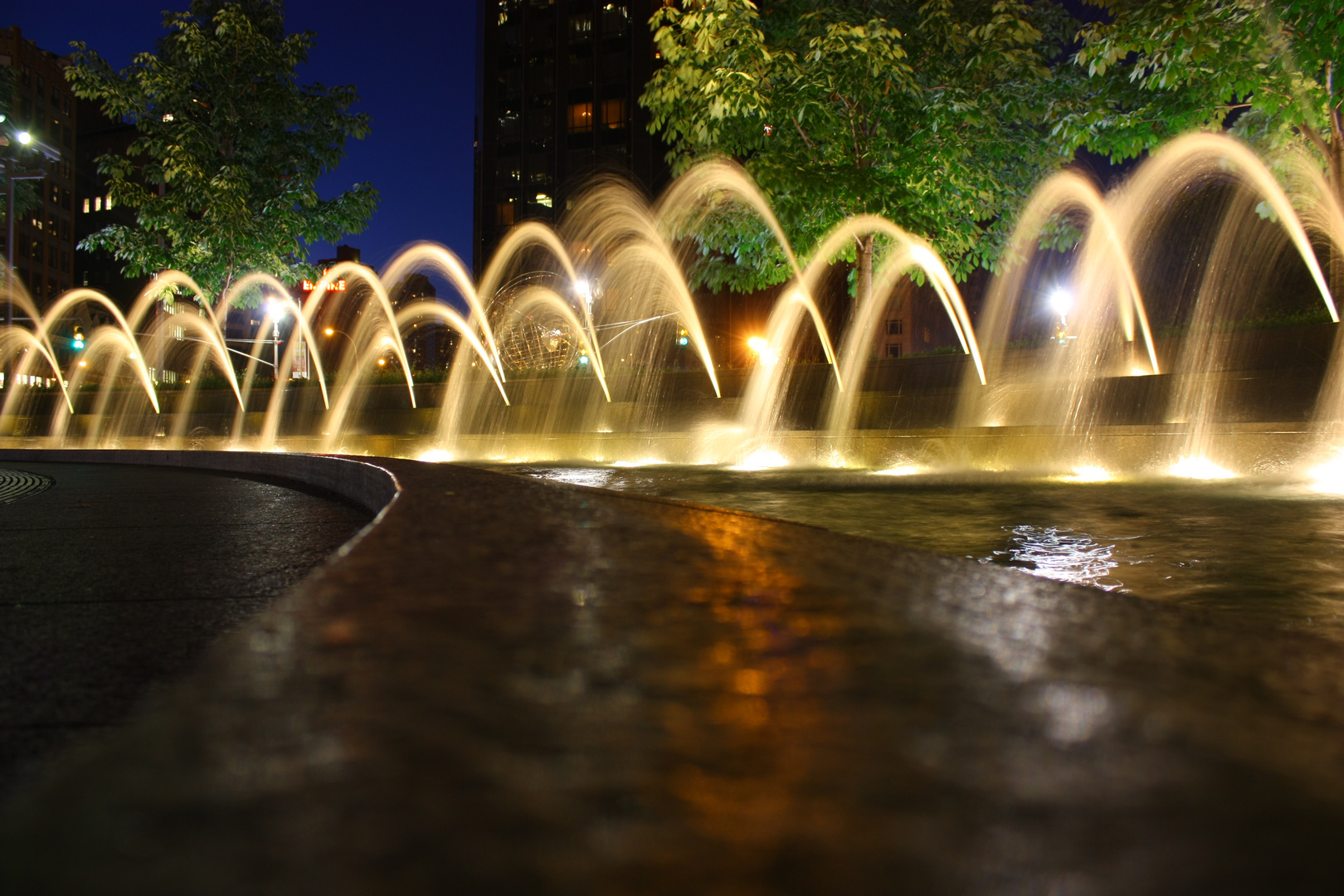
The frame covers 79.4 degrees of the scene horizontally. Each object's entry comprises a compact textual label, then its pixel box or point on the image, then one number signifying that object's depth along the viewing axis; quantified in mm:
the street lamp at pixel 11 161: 22594
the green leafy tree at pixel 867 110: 14070
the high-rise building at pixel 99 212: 94812
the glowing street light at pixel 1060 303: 14177
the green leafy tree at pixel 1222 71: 9930
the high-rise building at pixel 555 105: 60406
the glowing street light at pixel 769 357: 13875
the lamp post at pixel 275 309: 22733
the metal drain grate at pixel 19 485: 7758
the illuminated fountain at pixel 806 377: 9312
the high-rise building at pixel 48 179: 81250
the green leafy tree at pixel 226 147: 20672
